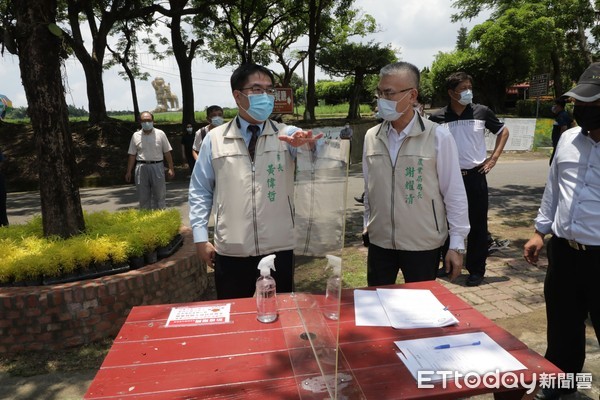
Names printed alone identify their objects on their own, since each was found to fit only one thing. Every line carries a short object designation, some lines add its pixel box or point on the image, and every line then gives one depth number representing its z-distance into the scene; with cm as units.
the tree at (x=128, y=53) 1996
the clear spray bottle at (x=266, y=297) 190
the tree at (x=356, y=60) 1894
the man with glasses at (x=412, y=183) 239
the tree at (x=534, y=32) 1895
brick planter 314
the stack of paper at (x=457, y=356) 146
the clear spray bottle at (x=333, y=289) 135
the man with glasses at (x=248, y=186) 235
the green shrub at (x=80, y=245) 333
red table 140
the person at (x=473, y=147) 405
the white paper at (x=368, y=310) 183
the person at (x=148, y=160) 621
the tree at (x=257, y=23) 1864
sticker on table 188
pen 160
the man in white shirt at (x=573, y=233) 208
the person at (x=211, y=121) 616
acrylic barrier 138
